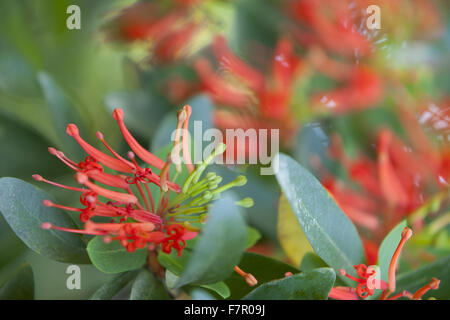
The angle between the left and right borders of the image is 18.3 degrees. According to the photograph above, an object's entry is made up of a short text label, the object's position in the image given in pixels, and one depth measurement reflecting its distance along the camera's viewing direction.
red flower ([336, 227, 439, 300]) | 0.55
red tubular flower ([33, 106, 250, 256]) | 0.54
